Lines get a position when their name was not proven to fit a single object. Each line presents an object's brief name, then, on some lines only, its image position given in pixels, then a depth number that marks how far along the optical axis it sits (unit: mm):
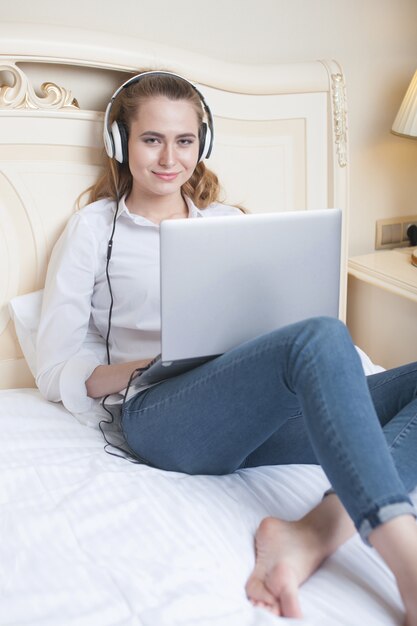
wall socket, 2078
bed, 885
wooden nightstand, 1805
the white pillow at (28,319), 1444
